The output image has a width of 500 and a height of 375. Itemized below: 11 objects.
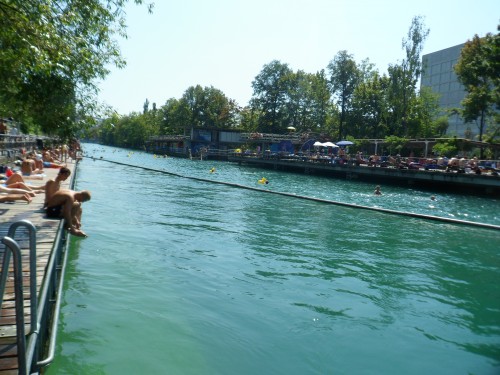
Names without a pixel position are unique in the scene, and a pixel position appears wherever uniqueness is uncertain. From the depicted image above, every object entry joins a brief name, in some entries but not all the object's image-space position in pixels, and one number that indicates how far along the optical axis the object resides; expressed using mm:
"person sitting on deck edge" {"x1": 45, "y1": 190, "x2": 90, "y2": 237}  9258
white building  78775
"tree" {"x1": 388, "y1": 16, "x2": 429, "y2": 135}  53938
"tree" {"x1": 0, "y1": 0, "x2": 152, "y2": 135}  7093
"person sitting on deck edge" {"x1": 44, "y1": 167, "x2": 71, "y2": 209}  9500
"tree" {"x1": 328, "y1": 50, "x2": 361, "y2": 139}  71000
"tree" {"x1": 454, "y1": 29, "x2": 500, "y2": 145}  34938
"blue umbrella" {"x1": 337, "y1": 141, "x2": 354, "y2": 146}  50800
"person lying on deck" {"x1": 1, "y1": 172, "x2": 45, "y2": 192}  11422
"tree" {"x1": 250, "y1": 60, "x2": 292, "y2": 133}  87938
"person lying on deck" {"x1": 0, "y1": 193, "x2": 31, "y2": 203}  10301
